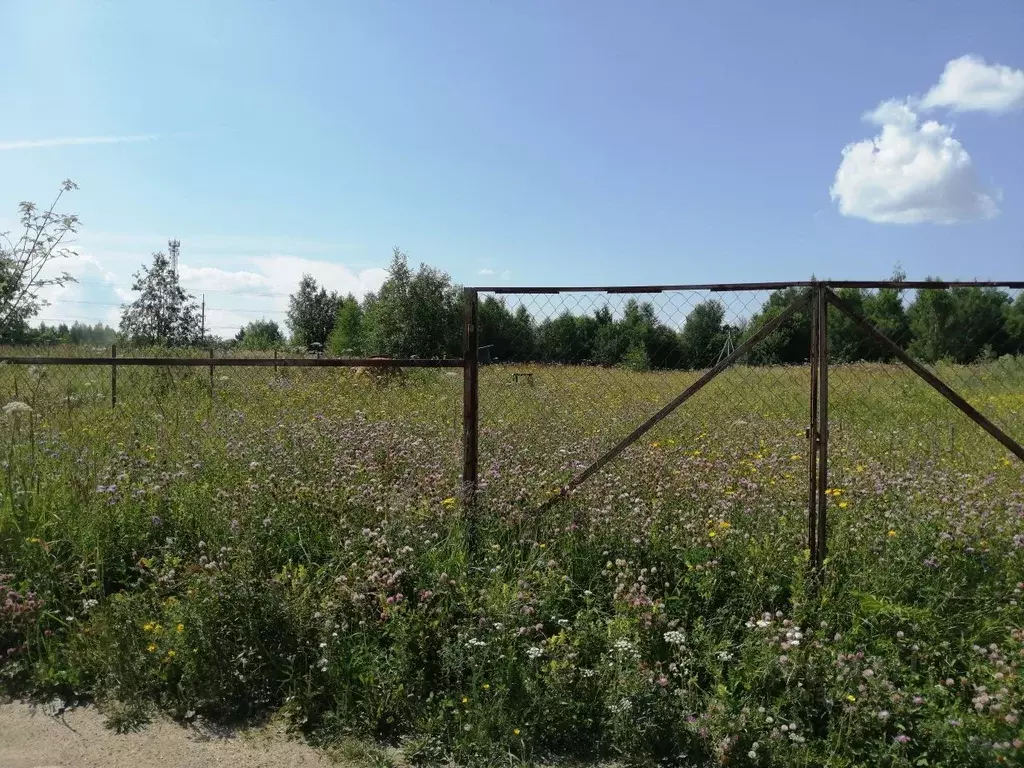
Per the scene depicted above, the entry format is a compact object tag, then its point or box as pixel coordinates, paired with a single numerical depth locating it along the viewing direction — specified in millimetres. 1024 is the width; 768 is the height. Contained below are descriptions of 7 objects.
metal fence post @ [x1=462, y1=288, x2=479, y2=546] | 4496
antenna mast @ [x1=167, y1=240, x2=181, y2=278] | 42406
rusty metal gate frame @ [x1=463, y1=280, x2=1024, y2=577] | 3994
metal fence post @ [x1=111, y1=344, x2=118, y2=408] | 9305
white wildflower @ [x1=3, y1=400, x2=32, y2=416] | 6048
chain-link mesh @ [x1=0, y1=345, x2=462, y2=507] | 5109
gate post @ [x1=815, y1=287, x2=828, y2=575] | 4008
